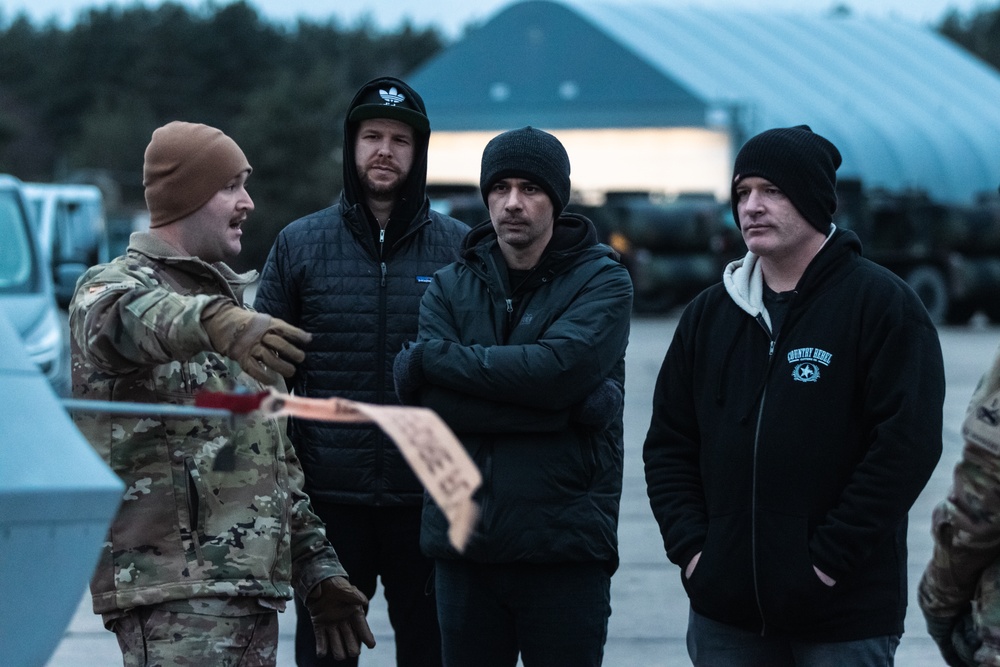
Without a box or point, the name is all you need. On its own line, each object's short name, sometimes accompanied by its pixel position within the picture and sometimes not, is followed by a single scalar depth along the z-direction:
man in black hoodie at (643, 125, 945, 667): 5.67
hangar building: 77.01
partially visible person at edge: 4.87
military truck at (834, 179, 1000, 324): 42.05
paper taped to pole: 4.09
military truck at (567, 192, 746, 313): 46.36
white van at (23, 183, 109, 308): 36.90
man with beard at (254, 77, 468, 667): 7.39
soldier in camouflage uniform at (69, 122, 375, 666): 5.46
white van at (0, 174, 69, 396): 17.15
